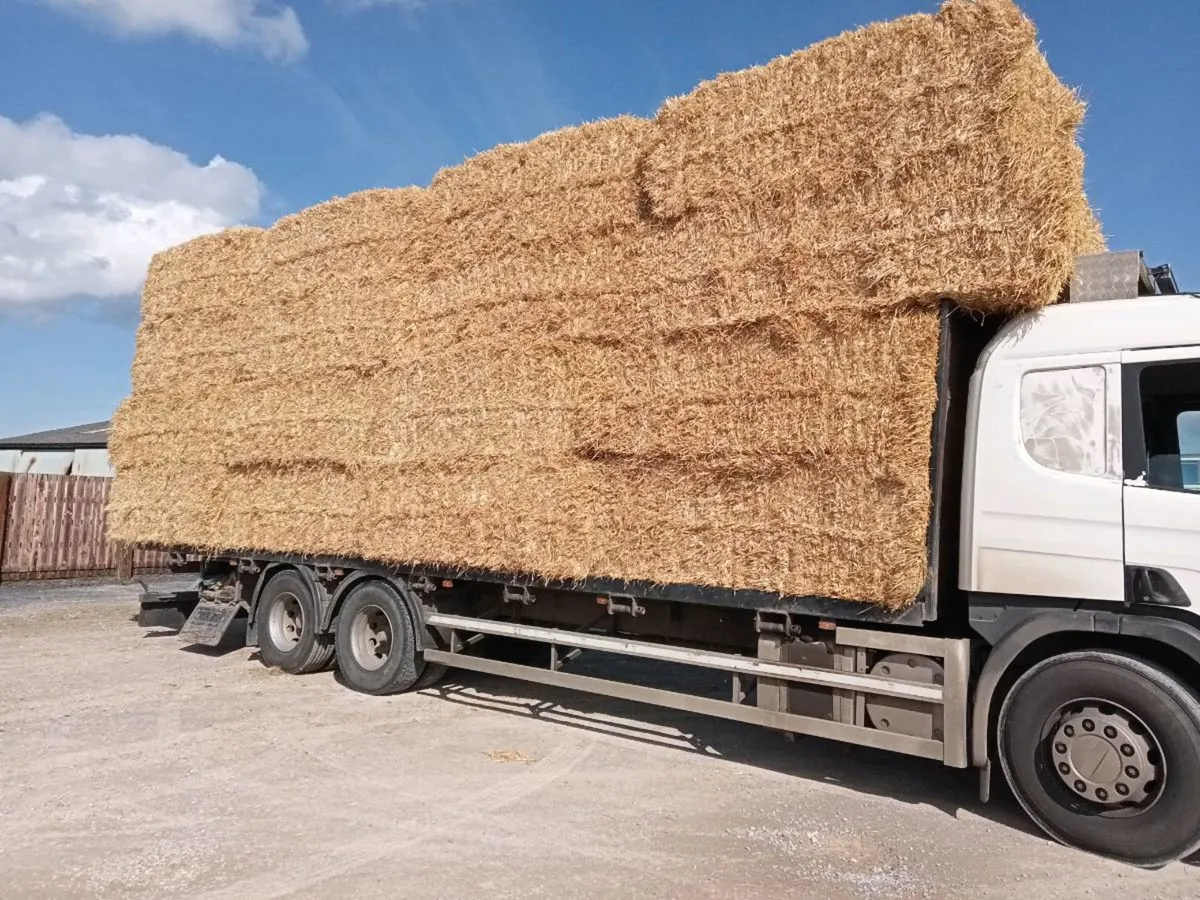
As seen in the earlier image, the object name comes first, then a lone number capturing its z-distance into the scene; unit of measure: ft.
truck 15.56
